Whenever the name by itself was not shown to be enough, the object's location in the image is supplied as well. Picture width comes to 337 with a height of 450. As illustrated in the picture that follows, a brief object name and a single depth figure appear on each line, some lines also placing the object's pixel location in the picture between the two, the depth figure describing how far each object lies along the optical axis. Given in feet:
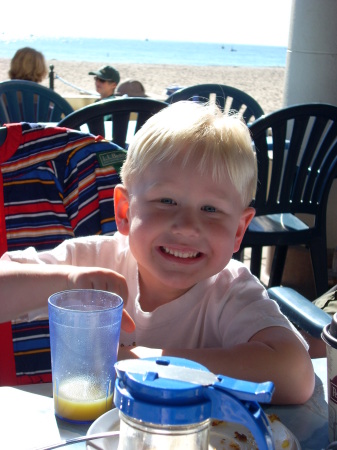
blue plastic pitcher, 2.17
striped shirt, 5.57
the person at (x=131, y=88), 24.03
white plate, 3.01
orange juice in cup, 3.32
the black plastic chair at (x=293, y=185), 11.29
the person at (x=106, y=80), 23.90
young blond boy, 4.06
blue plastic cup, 3.20
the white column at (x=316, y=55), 14.74
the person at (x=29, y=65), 20.63
